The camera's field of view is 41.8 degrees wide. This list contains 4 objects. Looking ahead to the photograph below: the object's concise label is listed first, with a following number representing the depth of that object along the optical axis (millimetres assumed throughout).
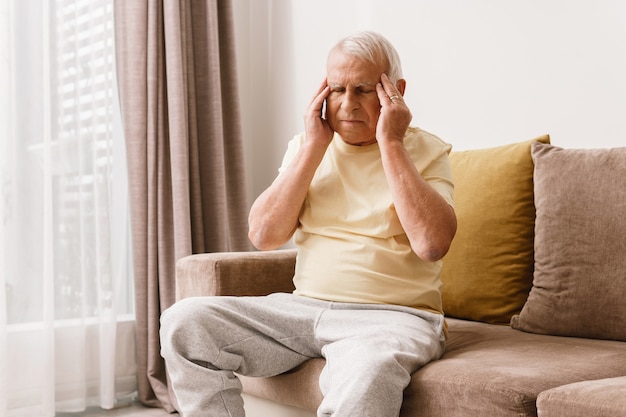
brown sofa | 1555
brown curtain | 3197
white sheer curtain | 2939
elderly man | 1750
